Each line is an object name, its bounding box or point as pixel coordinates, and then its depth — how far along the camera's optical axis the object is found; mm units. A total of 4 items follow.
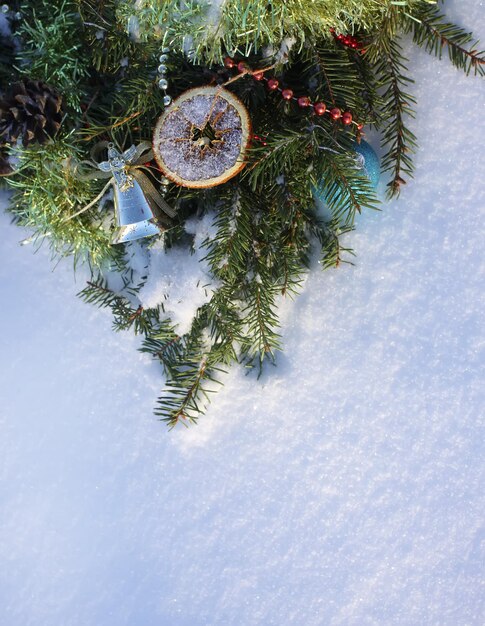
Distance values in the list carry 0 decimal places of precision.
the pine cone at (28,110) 620
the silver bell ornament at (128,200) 640
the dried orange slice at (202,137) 612
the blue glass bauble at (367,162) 667
